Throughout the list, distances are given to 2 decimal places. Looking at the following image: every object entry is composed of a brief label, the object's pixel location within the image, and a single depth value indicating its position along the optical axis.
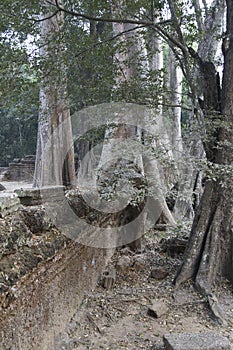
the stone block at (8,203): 2.01
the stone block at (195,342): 2.66
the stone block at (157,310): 3.52
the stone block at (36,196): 2.57
